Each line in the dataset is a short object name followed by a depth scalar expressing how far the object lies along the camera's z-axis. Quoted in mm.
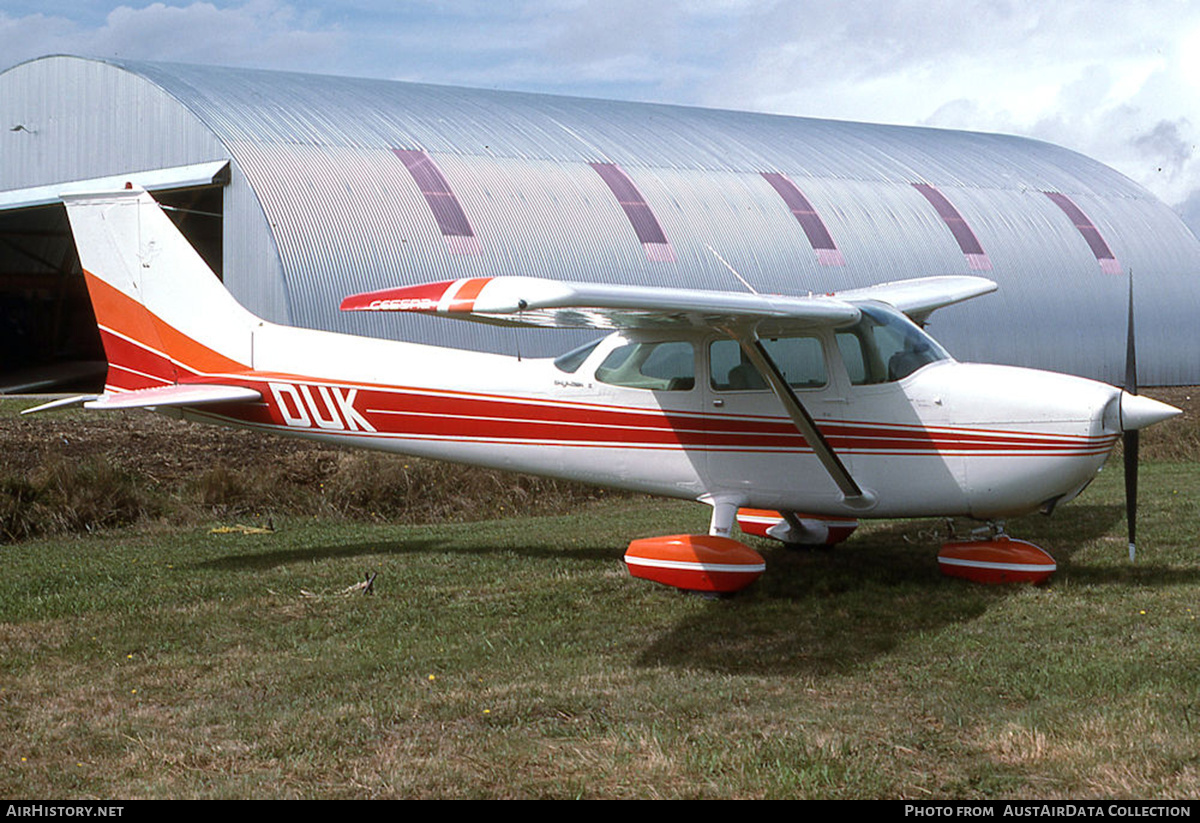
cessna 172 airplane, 8141
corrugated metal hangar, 19562
